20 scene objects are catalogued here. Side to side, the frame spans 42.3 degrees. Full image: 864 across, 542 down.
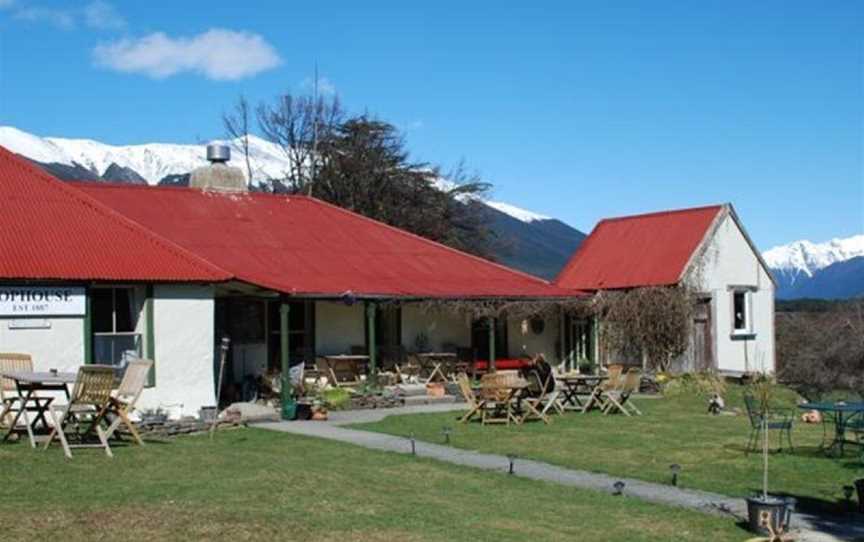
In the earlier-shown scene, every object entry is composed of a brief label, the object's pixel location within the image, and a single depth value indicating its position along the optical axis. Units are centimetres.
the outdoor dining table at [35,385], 1366
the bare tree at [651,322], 2988
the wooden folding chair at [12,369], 1575
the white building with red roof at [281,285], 1839
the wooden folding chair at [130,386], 1401
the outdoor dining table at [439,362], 2602
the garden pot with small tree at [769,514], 930
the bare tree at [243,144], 5266
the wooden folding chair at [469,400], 1877
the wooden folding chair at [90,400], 1323
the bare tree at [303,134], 5047
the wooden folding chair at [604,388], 2052
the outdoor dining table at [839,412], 1342
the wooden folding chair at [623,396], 2038
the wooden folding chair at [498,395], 1839
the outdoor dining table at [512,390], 1830
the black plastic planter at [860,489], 1061
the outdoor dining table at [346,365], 2473
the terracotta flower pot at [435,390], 2361
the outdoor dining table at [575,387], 2039
